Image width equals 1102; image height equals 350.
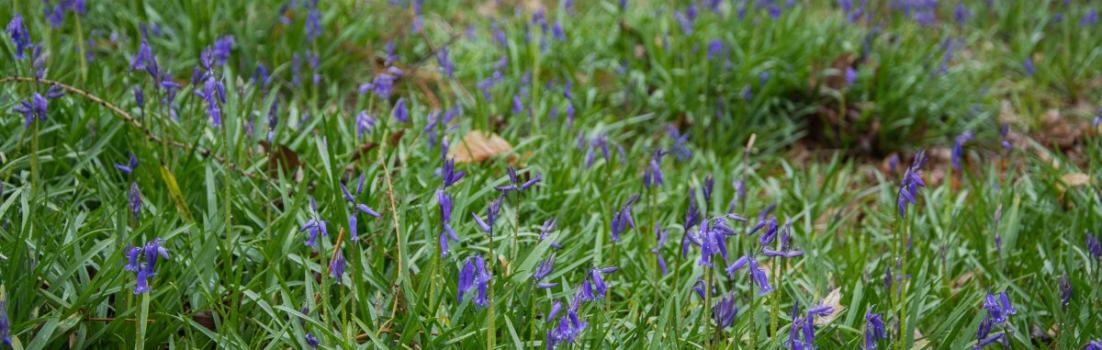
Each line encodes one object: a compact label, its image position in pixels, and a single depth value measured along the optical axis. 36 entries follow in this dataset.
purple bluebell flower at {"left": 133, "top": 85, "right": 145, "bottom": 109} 2.91
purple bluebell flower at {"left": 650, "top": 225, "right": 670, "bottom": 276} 2.96
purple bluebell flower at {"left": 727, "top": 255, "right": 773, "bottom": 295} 2.12
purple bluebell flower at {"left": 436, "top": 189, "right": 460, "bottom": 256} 2.20
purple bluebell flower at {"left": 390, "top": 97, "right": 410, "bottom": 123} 3.64
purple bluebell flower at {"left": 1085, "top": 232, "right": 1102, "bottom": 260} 2.54
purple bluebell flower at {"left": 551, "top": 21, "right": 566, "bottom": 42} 5.20
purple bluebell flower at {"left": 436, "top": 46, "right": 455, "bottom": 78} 4.38
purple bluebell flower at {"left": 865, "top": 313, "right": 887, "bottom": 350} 2.33
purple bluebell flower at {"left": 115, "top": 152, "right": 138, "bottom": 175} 2.77
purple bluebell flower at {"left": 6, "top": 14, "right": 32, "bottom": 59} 2.83
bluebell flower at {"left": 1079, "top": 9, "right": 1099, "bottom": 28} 6.36
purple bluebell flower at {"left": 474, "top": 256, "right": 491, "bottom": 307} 2.19
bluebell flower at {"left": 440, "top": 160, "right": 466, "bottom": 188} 2.22
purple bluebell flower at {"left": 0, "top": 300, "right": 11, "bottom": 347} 1.95
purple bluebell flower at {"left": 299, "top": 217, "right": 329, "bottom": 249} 2.22
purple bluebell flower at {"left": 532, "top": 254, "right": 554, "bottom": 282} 2.22
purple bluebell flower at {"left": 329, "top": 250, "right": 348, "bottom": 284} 2.20
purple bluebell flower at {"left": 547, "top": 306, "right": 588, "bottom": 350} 2.16
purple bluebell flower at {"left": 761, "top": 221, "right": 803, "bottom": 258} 2.16
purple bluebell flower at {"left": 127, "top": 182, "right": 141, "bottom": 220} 2.35
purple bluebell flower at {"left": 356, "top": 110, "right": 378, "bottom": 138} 3.30
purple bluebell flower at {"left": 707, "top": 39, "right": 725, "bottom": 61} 5.08
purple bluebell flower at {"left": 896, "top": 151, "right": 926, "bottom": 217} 2.27
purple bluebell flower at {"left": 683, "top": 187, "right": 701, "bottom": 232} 2.23
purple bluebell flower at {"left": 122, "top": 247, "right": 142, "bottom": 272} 2.14
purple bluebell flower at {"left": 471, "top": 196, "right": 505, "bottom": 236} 2.20
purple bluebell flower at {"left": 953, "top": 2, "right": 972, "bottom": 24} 6.12
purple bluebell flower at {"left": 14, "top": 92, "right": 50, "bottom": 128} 2.42
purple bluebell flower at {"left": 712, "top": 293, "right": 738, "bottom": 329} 2.16
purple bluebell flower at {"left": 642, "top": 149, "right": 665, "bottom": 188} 3.06
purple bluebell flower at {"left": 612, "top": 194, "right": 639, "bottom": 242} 2.60
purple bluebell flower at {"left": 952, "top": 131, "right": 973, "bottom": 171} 3.54
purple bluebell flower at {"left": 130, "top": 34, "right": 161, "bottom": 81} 2.76
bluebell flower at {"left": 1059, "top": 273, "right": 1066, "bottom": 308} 2.58
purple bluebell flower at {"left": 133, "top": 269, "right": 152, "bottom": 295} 2.09
